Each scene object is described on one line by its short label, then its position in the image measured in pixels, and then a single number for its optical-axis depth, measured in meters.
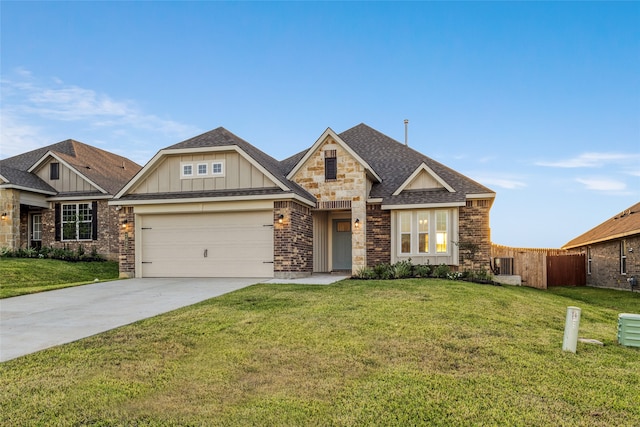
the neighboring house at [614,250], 18.08
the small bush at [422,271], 15.88
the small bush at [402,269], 15.60
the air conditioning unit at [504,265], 18.09
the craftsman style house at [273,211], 15.55
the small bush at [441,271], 15.73
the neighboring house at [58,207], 21.14
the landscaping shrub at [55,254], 20.80
